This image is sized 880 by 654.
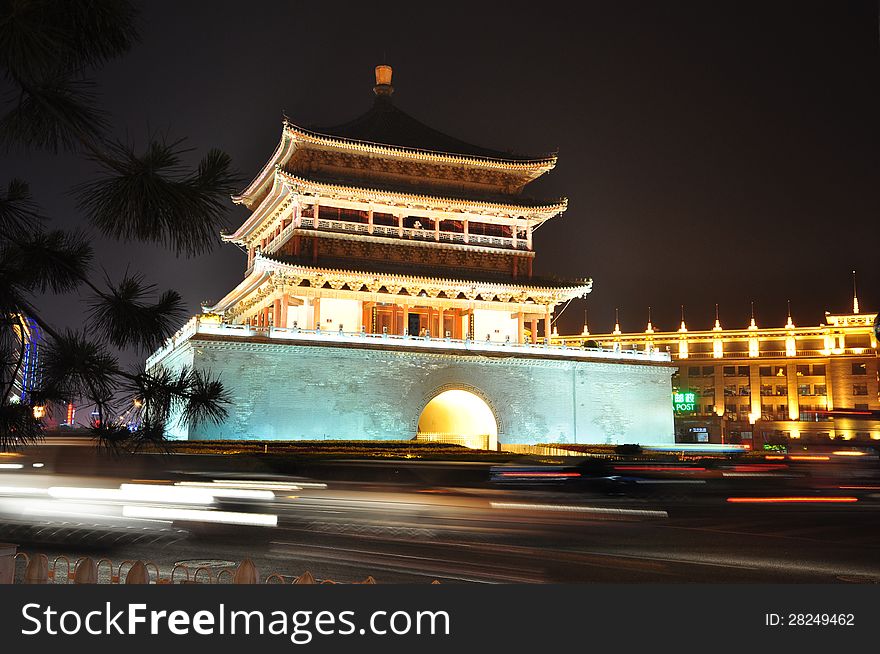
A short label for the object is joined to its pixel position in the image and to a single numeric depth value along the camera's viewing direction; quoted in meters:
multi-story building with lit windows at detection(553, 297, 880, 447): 78.94
